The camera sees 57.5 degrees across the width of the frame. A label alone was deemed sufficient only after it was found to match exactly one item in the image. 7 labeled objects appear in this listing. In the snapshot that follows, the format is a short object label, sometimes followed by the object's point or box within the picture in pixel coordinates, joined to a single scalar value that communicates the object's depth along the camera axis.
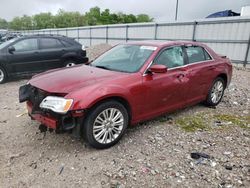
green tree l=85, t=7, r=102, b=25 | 57.27
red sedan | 3.16
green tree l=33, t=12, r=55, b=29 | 70.74
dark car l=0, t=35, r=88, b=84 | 7.80
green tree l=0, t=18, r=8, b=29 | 107.88
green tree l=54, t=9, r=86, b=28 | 63.10
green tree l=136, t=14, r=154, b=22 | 82.95
